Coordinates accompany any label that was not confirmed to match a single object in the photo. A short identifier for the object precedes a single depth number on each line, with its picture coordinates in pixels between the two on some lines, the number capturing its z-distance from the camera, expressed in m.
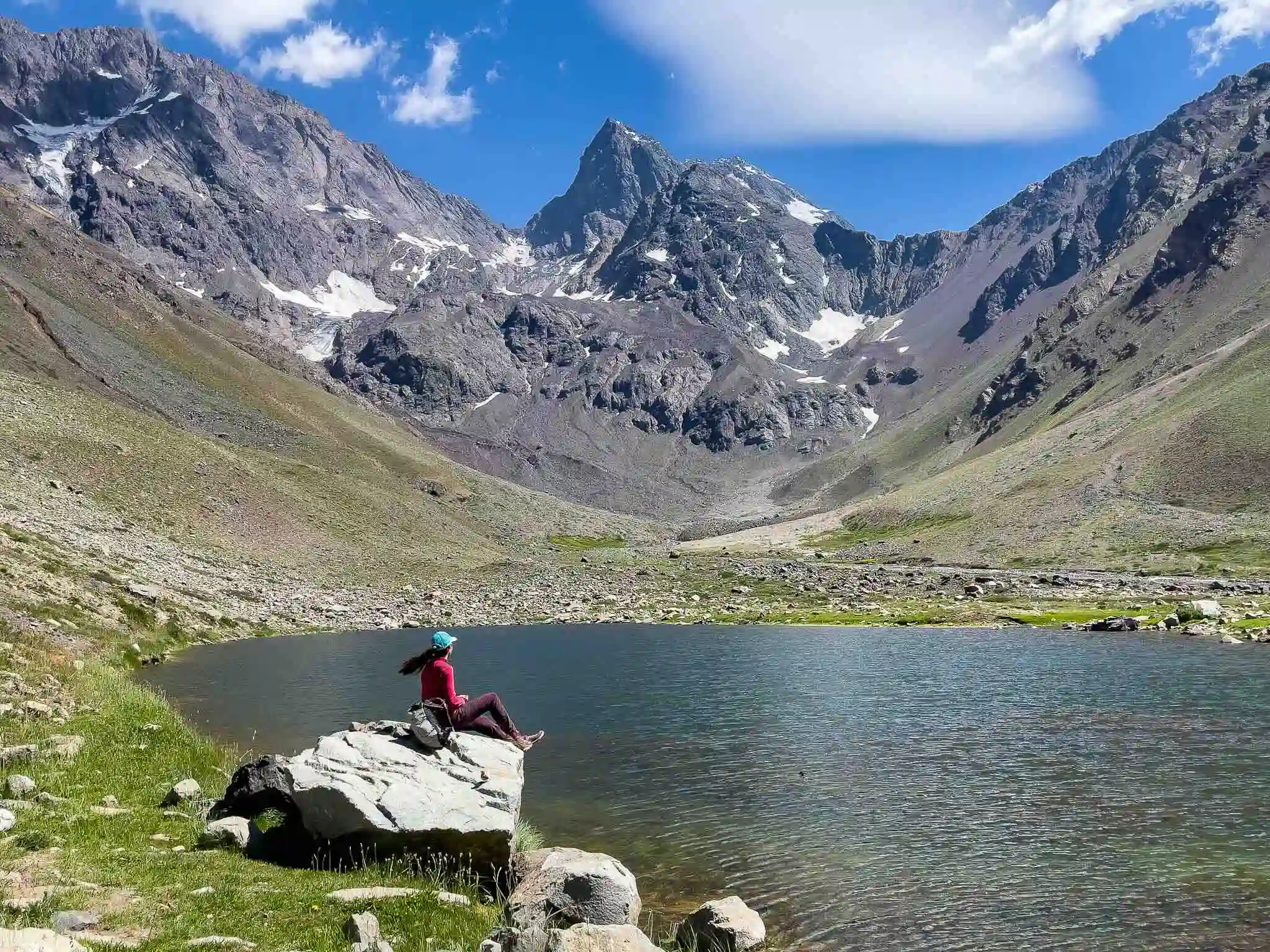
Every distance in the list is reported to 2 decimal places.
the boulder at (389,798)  14.52
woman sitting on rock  18.00
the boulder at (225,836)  14.56
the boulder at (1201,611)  61.69
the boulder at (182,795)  16.73
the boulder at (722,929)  13.56
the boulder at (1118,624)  61.39
